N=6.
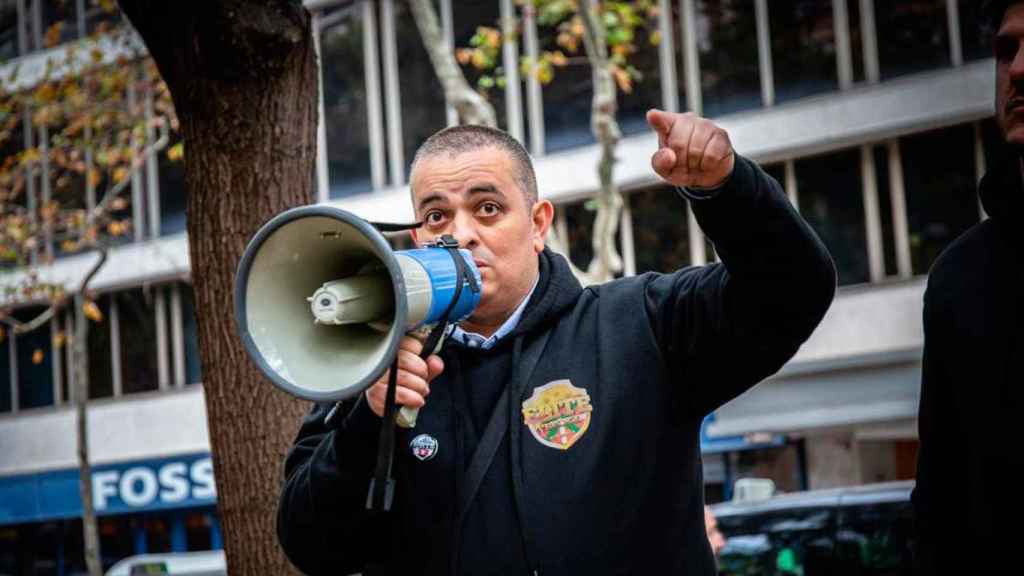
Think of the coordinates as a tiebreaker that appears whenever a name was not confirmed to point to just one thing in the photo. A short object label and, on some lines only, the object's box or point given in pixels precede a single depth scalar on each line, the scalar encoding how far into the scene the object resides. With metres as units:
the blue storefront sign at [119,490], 21.73
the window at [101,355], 22.38
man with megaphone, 2.72
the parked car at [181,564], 13.91
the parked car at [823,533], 6.36
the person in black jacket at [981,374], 2.28
